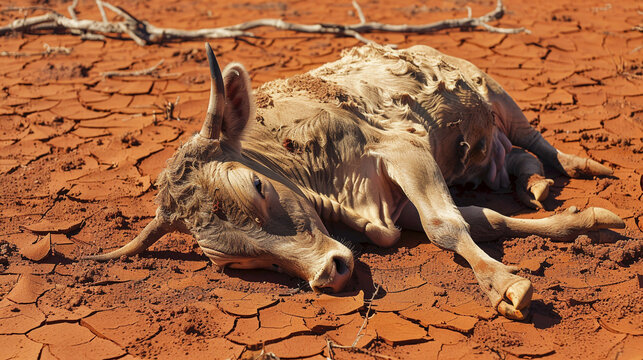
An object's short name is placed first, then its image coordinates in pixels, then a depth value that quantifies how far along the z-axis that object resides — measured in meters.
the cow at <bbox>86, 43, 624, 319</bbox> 3.49
